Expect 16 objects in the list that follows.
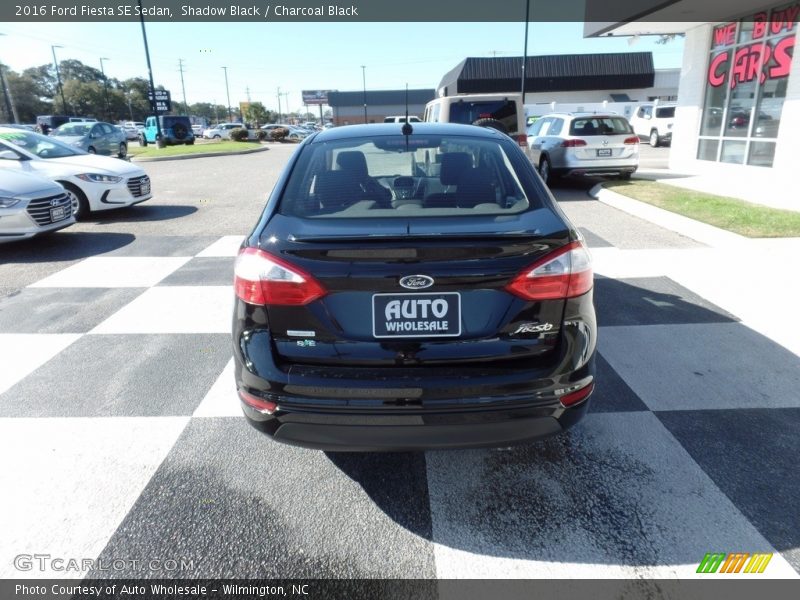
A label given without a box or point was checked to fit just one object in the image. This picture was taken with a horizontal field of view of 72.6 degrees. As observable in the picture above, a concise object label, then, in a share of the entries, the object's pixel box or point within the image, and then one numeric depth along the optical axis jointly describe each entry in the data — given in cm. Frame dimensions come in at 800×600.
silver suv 1205
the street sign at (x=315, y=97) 9156
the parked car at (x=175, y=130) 3422
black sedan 216
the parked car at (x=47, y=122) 3275
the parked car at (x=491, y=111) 1055
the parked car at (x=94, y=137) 2045
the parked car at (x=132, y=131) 5020
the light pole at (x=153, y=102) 2806
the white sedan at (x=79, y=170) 861
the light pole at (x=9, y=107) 4656
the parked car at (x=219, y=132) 5372
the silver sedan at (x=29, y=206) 679
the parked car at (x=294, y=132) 5031
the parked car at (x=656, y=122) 2591
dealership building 1105
